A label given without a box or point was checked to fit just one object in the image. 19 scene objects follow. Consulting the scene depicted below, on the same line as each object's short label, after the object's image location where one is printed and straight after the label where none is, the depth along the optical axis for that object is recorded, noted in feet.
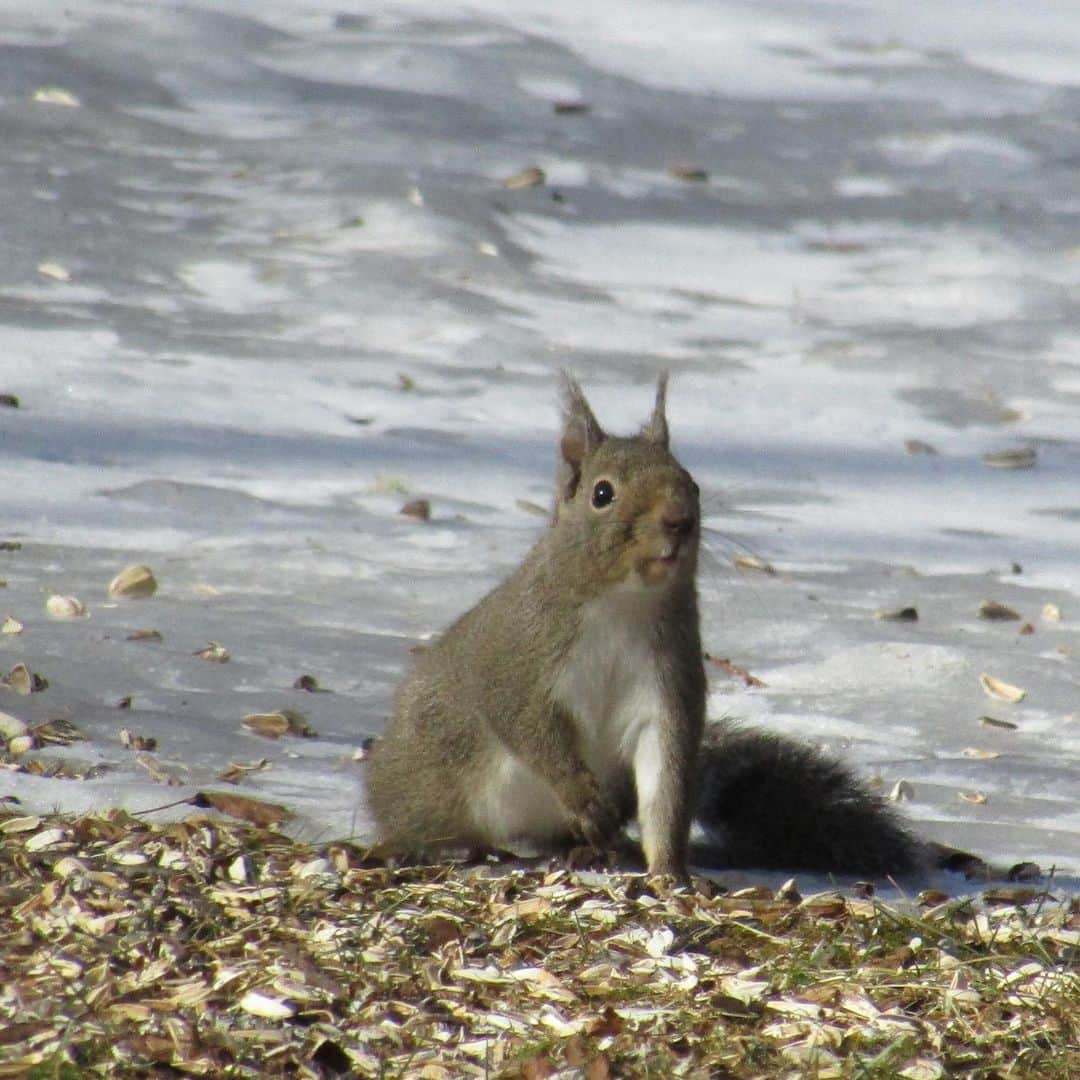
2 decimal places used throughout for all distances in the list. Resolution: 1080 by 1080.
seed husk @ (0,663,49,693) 28.17
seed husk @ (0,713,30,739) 26.43
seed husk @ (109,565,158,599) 33.55
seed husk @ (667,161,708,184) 61.00
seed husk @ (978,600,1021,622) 35.55
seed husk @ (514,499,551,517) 38.91
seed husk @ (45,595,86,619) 32.01
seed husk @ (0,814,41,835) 22.76
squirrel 22.90
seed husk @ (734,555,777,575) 37.27
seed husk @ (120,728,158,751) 26.73
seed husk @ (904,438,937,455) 44.57
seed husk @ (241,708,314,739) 28.04
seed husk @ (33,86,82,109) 59.77
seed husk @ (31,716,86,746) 26.45
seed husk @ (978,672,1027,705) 31.53
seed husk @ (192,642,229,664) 30.81
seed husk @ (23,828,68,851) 22.31
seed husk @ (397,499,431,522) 38.78
